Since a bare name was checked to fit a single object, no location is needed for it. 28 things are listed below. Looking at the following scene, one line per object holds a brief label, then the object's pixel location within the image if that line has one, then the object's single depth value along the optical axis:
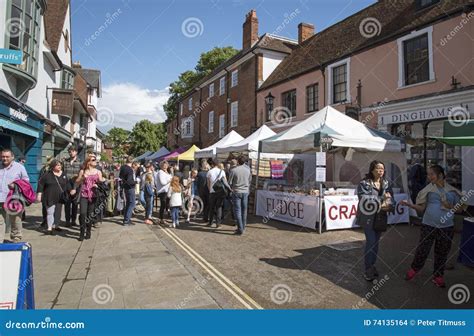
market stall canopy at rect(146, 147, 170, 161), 25.62
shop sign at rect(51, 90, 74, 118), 15.82
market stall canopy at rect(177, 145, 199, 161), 18.92
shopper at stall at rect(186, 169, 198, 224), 10.52
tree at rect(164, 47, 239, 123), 36.53
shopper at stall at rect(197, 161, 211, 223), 9.90
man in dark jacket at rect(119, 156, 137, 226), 8.69
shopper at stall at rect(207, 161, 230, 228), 8.71
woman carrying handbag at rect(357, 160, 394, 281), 4.63
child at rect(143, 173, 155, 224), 9.27
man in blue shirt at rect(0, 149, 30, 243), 5.77
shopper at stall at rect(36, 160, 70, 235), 7.56
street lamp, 19.47
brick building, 21.62
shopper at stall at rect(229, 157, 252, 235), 7.81
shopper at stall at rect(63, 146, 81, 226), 8.66
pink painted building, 9.89
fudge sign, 8.38
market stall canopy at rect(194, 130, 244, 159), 15.14
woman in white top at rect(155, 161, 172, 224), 9.16
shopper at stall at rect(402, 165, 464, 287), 4.50
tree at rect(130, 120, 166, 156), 58.06
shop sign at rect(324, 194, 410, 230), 8.16
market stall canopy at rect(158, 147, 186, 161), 20.38
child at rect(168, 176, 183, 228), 8.71
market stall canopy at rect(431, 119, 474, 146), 4.89
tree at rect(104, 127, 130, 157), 80.12
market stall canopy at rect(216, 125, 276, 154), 12.13
